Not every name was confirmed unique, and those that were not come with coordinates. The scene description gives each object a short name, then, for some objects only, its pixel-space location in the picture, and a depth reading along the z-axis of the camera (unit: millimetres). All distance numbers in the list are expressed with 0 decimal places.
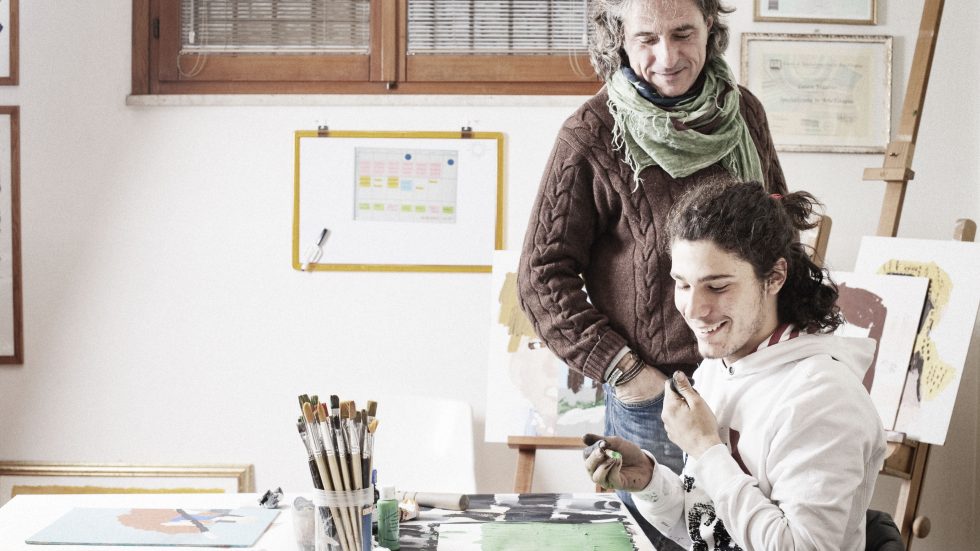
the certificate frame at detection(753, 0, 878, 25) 2785
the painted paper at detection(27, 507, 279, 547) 1423
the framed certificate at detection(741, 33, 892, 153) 2793
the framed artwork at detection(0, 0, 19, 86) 2826
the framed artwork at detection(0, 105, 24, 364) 2846
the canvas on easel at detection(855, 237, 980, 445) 2281
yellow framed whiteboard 2893
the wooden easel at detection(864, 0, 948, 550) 2457
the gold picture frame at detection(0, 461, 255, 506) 2852
